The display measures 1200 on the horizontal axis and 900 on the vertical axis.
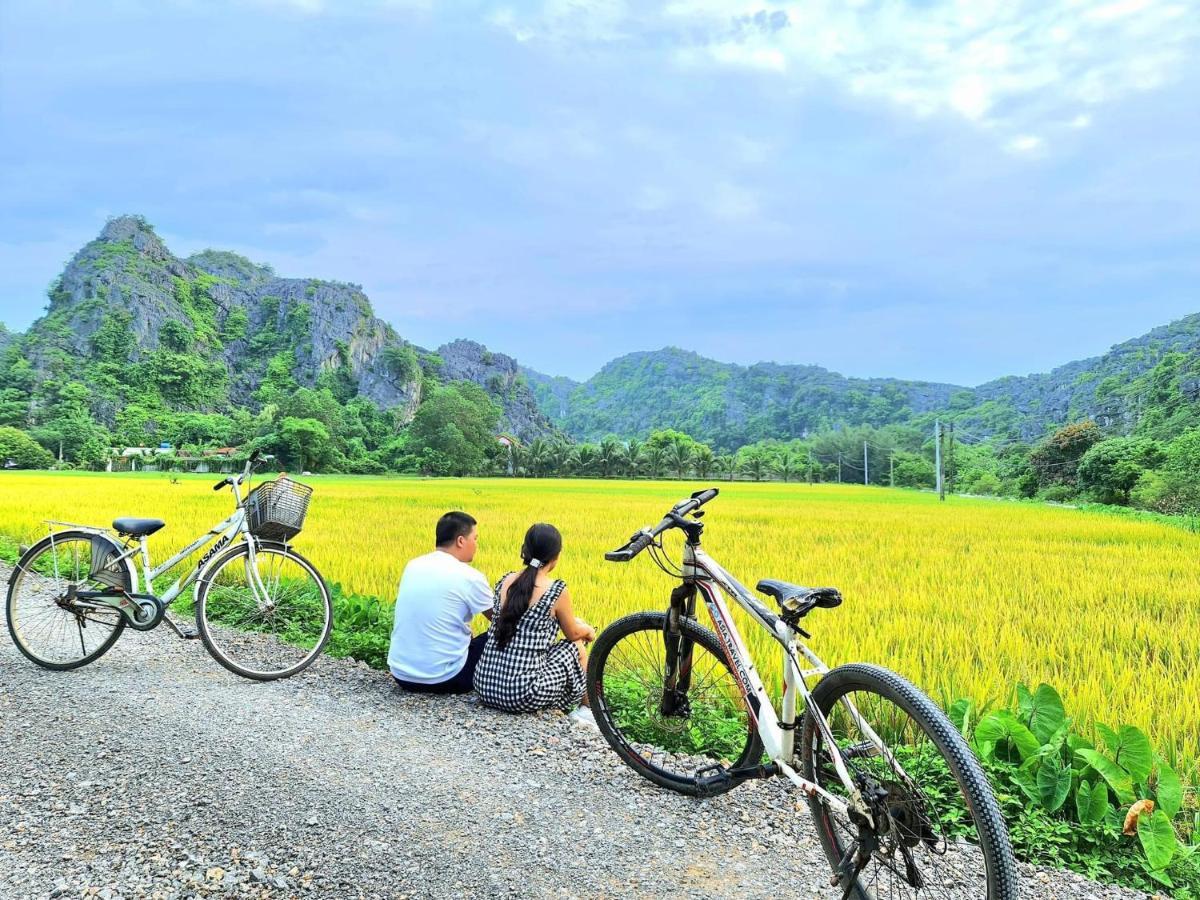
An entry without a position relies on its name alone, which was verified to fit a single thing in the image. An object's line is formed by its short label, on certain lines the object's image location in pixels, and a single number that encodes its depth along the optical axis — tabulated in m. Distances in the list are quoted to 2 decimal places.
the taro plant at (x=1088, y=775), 2.29
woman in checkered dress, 3.48
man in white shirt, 3.72
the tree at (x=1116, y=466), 31.30
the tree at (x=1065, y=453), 41.62
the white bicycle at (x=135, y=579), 4.33
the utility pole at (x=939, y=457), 39.97
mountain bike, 1.88
